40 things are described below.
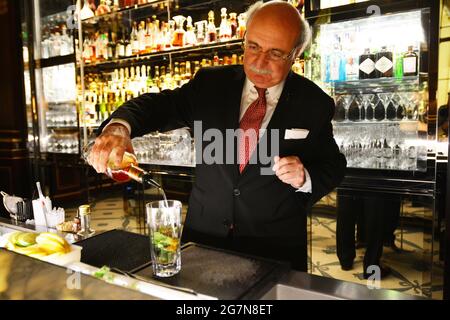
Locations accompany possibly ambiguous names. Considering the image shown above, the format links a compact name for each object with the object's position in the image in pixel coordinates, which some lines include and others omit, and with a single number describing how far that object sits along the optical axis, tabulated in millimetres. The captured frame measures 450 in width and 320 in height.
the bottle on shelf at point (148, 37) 4066
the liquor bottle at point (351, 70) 2902
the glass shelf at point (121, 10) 3743
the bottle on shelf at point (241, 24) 3387
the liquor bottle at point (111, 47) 4387
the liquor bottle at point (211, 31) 3650
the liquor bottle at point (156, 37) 3957
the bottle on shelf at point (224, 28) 3547
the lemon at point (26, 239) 1101
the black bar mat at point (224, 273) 840
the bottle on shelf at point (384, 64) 2750
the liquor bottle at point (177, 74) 3859
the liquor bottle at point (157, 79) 3987
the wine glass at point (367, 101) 2910
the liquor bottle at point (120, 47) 4309
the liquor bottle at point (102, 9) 4133
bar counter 794
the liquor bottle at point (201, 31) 3742
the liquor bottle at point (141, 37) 4098
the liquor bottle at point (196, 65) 3760
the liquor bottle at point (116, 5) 4096
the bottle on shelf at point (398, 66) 2711
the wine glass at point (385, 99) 2821
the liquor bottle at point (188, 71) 3788
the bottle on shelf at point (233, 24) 3514
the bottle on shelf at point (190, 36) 3795
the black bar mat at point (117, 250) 1053
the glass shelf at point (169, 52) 3455
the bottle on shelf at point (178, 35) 3811
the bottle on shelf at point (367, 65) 2828
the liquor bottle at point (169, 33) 3772
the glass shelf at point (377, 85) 2723
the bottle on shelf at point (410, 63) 2619
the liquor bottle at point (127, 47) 4224
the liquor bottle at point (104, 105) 4488
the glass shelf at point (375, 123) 2684
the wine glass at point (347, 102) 2969
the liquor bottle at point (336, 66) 2957
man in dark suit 1528
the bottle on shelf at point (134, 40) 4148
